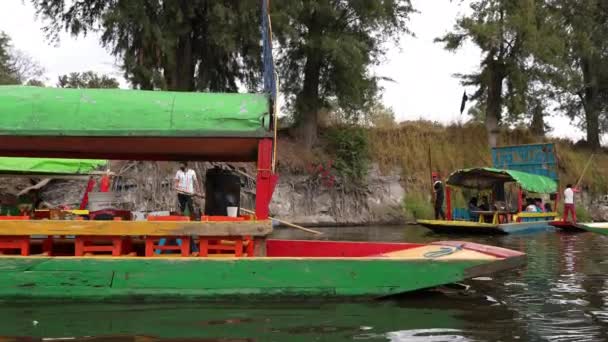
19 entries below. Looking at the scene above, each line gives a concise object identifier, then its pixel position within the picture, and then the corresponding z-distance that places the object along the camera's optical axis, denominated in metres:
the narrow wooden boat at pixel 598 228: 12.24
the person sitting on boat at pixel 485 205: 17.28
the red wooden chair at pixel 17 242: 5.60
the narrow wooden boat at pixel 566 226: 16.36
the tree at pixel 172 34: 18.53
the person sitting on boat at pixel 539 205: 18.45
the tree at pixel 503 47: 24.23
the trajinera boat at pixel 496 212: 15.51
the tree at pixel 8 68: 30.15
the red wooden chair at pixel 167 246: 5.62
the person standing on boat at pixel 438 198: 17.89
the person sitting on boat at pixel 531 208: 18.02
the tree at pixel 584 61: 26.25
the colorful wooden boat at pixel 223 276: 5.35
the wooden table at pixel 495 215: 15.85
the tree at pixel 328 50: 20.67
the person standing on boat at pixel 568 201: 18.02
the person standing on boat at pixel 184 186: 9.67
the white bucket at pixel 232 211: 6.22
